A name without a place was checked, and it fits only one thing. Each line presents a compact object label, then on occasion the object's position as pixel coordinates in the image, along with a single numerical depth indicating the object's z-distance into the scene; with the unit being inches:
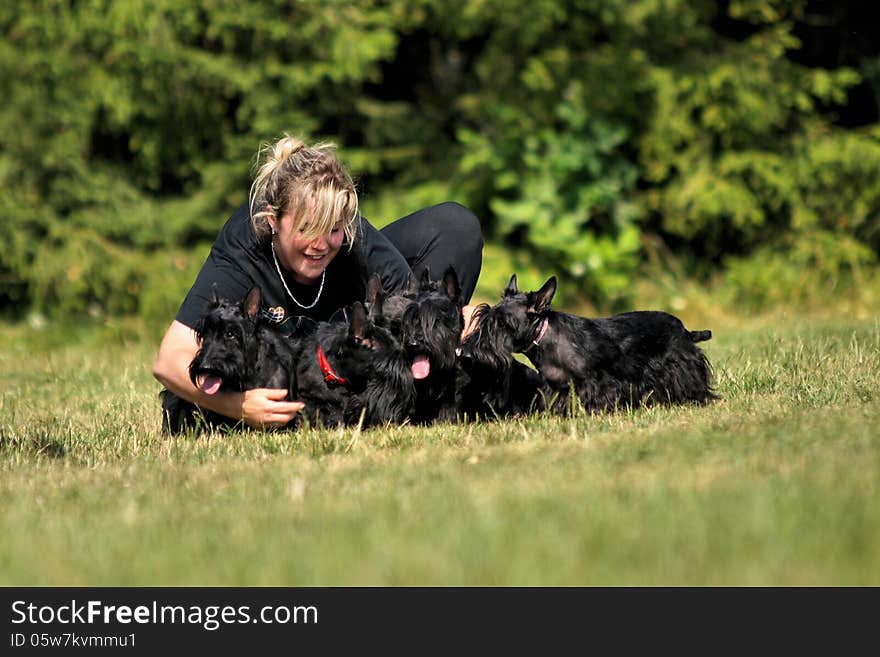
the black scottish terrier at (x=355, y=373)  401.4
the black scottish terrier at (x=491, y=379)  410.6
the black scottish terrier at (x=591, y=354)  414.3
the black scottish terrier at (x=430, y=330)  389.1
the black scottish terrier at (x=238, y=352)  392.5
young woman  400.2
